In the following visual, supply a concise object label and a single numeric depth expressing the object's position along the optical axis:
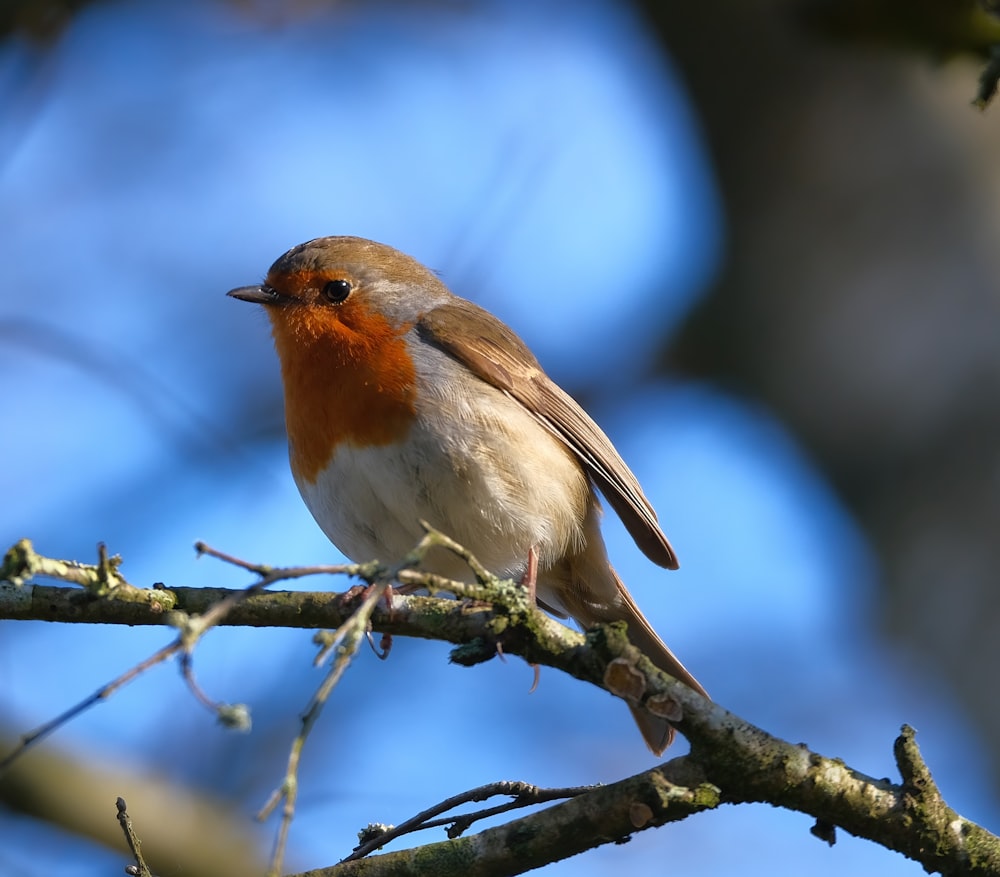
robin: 7.07
